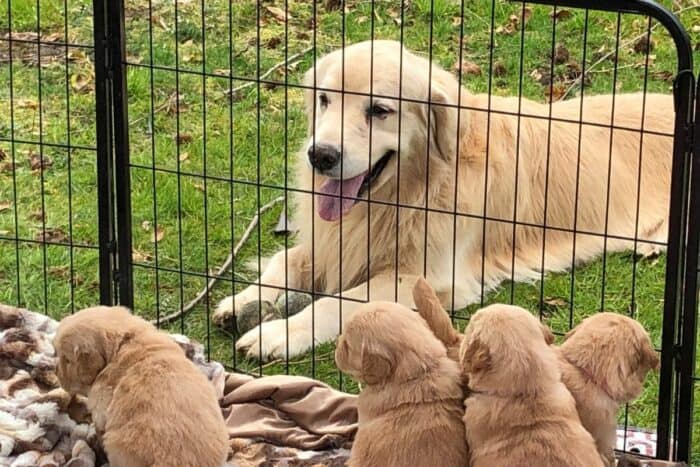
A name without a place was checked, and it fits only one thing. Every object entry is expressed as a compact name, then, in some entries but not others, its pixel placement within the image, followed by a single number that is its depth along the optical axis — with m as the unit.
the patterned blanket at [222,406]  3.97
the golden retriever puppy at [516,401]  3.45
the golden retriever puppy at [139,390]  3.59
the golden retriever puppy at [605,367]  3.62
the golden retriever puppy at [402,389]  3.56
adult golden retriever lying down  4.96
